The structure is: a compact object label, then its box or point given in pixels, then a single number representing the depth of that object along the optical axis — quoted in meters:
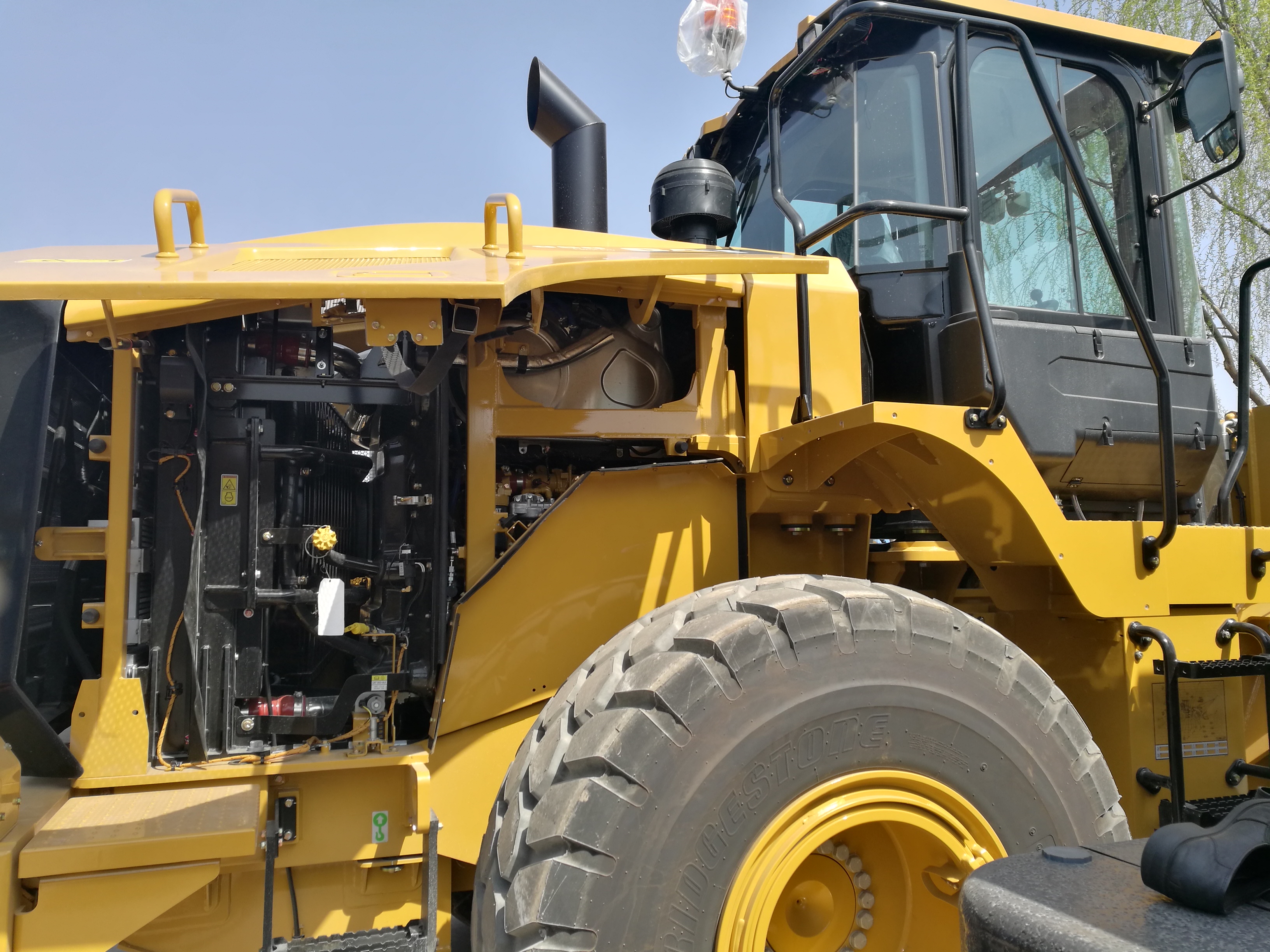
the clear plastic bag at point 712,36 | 3.04
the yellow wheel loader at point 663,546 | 2.00
